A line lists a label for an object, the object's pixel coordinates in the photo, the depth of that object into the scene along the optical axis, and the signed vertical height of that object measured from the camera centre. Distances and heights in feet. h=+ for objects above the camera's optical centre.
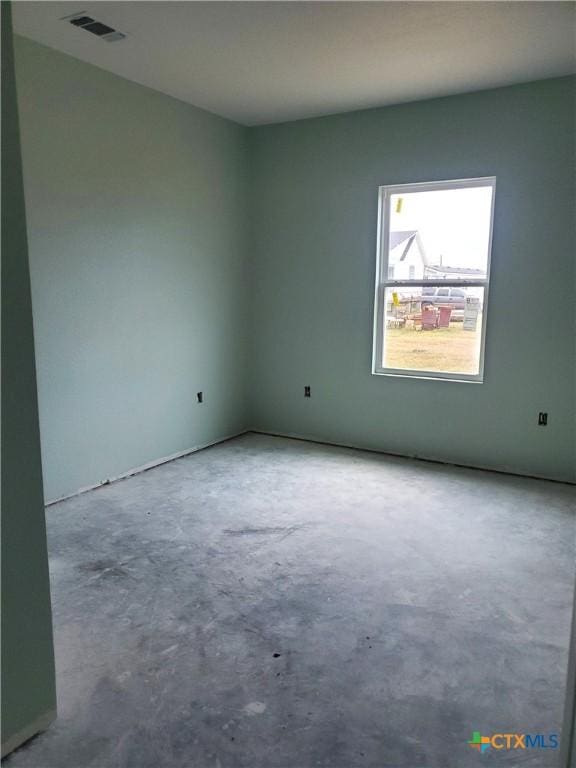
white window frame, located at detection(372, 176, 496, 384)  13.98 +0.28
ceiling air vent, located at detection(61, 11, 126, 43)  9.54 +4.67
